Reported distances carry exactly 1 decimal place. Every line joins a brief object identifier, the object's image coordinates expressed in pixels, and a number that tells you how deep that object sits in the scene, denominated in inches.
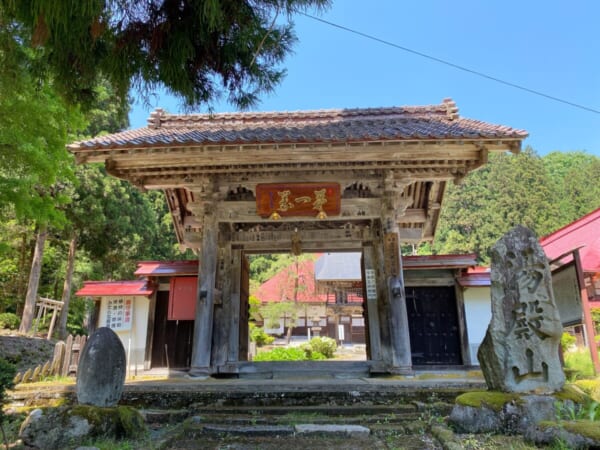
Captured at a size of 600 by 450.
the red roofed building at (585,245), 274.8
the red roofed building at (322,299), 940.0
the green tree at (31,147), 264.2
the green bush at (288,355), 599.1
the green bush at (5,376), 157.8
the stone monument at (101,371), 175.0
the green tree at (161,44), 153.2
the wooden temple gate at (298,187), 278.7
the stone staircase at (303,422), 165.6
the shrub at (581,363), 308.9
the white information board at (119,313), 401.4
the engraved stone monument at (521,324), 171.0
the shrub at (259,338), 836.6
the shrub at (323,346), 702.5
